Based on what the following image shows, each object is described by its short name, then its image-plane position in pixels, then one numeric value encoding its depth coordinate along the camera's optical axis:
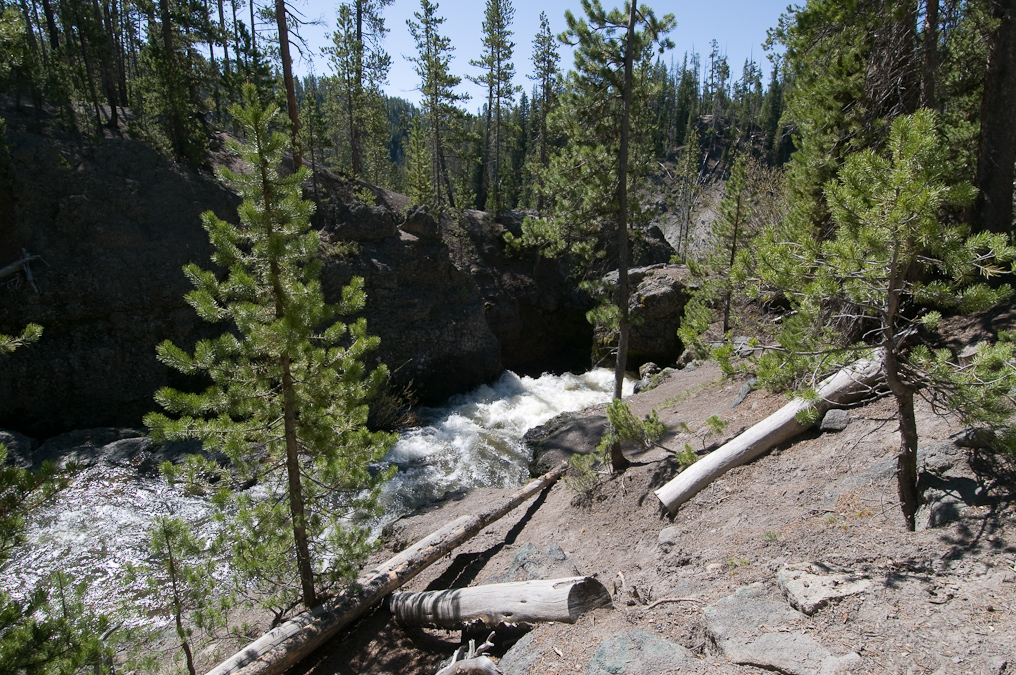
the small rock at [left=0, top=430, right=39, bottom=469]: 11.85
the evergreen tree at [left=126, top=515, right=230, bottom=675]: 5.46
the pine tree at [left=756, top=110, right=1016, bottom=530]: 3.98
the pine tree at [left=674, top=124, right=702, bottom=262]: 43.38
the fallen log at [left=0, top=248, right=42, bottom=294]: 14.13
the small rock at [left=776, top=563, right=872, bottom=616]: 4.29
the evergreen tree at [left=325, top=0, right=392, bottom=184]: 23.88
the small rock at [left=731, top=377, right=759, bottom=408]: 10.55
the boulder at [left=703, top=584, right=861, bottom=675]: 3.75
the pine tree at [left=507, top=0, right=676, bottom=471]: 8.28
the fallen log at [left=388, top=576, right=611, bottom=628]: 5.46
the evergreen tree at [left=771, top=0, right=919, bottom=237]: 8.31
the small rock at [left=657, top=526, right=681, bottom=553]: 6.50
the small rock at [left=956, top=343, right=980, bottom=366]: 6.88
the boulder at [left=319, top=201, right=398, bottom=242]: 19.19
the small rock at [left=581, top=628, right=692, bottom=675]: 4.21
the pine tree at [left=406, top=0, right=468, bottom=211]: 27.95
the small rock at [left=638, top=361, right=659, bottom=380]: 20.38
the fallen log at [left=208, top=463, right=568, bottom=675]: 6.02
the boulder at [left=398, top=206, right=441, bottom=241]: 21.25
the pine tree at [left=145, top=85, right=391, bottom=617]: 5.41
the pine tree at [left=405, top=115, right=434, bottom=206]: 25.58
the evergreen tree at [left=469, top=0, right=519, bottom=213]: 29.34
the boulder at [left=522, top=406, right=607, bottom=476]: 13.09
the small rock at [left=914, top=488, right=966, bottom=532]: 4.64
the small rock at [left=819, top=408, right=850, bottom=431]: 7.04
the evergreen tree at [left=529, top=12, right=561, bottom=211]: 31.23
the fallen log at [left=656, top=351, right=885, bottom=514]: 7.24
